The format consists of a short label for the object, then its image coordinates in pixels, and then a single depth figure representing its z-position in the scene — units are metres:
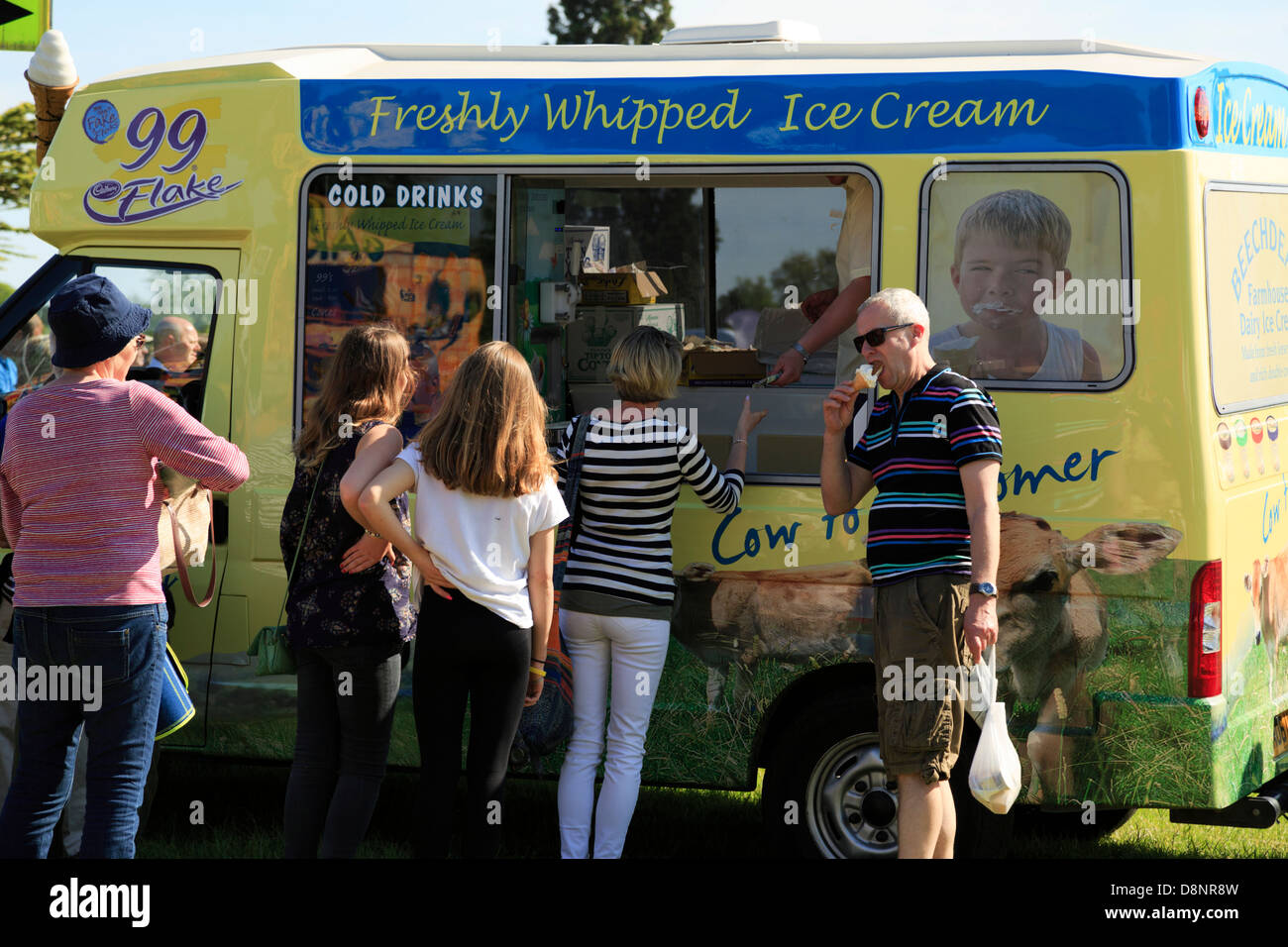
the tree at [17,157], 13.09
